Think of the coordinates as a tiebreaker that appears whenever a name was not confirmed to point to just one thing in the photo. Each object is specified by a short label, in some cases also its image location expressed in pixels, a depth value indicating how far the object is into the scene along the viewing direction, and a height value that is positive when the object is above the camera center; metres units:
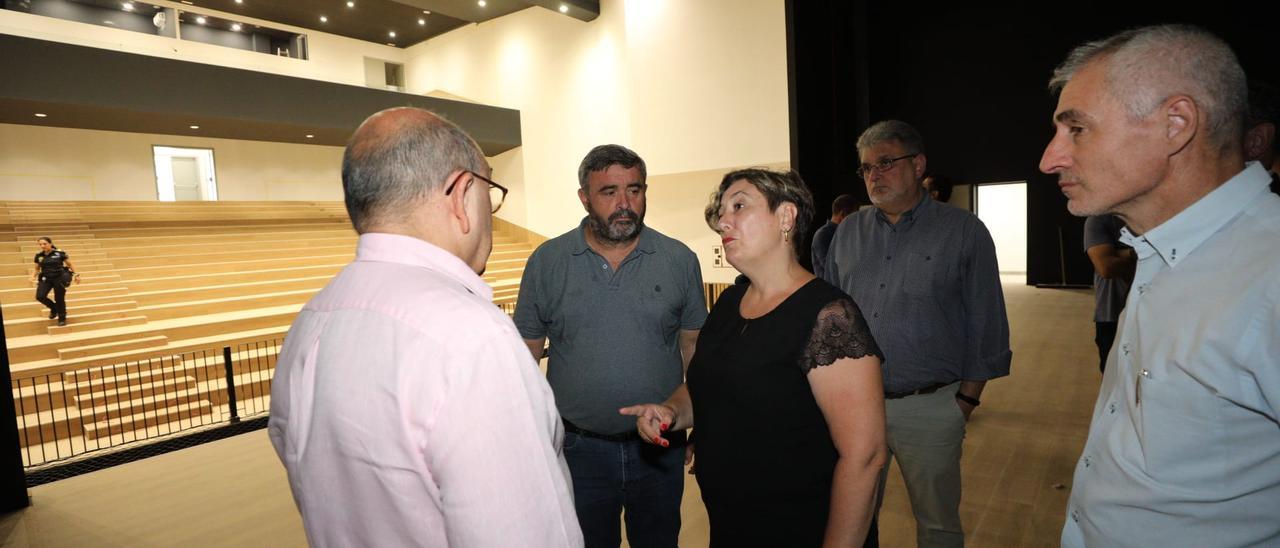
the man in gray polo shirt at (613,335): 2.04 -0.39
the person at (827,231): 3.00 -0.10
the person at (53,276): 7.78 -0.28
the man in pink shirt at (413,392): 0.81 -0.22
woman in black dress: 1.26 -0.41
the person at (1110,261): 3.01 -0.31
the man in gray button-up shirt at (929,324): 2.09 -0.42
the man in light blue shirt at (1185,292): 0.89 -0.15
